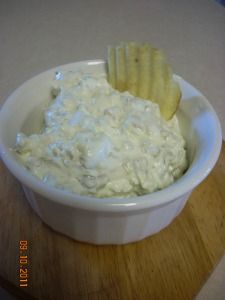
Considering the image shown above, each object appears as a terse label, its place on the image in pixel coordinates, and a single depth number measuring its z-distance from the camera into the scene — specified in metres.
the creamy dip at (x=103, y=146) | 0.14
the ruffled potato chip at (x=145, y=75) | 0.17
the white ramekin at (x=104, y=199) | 0.13
